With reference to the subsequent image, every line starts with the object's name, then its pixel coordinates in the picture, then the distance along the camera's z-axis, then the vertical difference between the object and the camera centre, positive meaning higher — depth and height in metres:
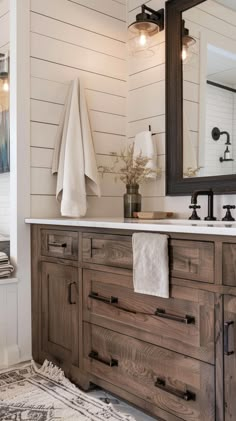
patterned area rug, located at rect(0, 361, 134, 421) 1.64 -0.87
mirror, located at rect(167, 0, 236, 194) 1.96 +0.59
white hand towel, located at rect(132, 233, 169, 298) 1.43 -0.21
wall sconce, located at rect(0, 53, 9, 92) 2.45 +0.87
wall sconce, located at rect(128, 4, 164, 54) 2.30 +1.08
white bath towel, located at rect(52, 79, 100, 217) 2.18 +0.28
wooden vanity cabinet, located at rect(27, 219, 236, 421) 1.29 -0.44
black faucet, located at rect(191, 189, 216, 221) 1.92 +0.02
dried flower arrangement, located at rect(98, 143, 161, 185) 2.31 +0.23
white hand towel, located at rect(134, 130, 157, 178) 2.34 +0.36
